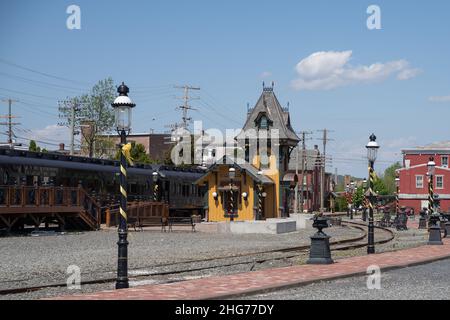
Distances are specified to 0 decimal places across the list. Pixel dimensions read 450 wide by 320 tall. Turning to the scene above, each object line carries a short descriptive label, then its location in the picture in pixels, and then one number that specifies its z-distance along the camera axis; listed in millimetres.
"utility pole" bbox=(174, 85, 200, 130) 80750
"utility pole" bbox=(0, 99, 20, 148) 84169
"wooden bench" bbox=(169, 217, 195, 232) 39016
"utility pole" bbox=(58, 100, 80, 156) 60859
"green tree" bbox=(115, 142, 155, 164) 75125
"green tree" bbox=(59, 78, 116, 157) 71125
